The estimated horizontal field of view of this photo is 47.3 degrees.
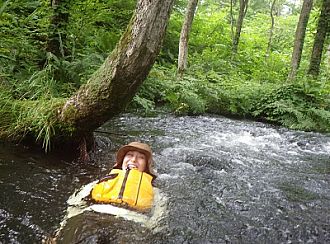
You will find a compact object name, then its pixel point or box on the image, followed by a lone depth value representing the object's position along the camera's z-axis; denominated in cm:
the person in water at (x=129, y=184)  399
